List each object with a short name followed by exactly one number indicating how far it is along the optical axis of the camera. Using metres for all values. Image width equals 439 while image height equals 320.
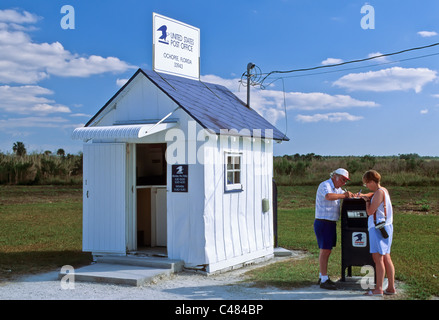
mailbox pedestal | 8.16
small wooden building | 9.77
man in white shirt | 8.16
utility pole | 14.13
